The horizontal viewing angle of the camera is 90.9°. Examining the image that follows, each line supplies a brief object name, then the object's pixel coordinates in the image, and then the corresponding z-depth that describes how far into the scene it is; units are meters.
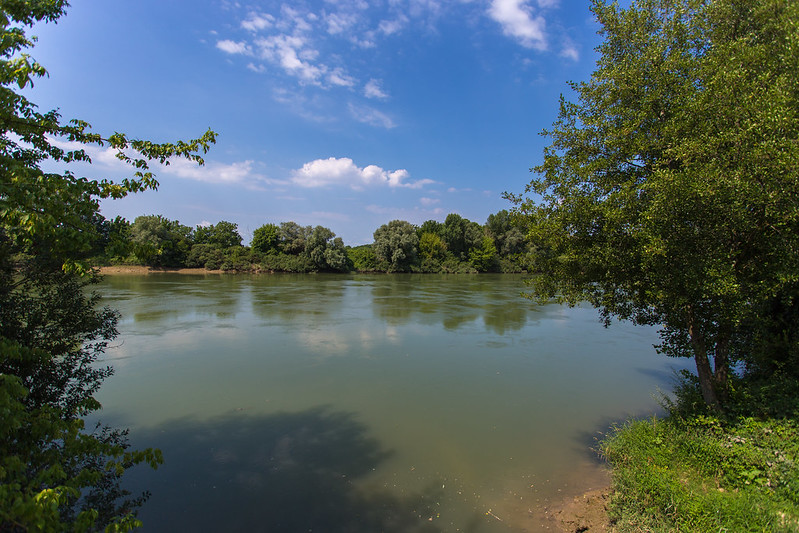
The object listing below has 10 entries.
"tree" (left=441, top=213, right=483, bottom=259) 75.75
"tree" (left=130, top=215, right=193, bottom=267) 52.97
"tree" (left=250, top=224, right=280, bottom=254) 67.69
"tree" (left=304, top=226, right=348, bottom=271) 63.47
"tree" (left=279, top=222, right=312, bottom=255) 67.50
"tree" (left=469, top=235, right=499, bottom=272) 74.12
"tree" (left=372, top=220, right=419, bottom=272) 66.50
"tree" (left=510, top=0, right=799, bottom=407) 4.81
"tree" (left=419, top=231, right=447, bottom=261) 73.44
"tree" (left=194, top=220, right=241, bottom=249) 67.50
